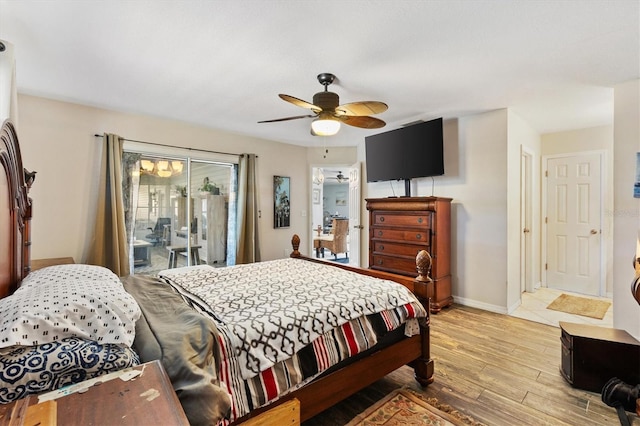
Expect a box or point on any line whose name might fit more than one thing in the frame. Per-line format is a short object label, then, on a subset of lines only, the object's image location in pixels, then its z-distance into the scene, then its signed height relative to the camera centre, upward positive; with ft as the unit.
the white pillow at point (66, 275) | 4.40 -1.04
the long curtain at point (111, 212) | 11.62 -0.07
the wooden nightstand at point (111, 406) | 2.39 -1.68
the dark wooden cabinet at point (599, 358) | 6.53 -3.42
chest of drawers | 11.98 -1.20
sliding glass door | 13.24 -0.11
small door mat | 11.66 -4.12
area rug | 5.80 -4.16
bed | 3.46 -1.79
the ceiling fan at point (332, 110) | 8.00 +2.75
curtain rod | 12.05 +2.94
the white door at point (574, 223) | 13.82 -0.78
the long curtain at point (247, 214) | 15.60 -0.24
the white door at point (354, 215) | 16.98 -0.36
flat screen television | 12.46 +2.51
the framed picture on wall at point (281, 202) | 17.40 +0.43
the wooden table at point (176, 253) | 14.30 -2.12
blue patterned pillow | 2.74 -1.54
